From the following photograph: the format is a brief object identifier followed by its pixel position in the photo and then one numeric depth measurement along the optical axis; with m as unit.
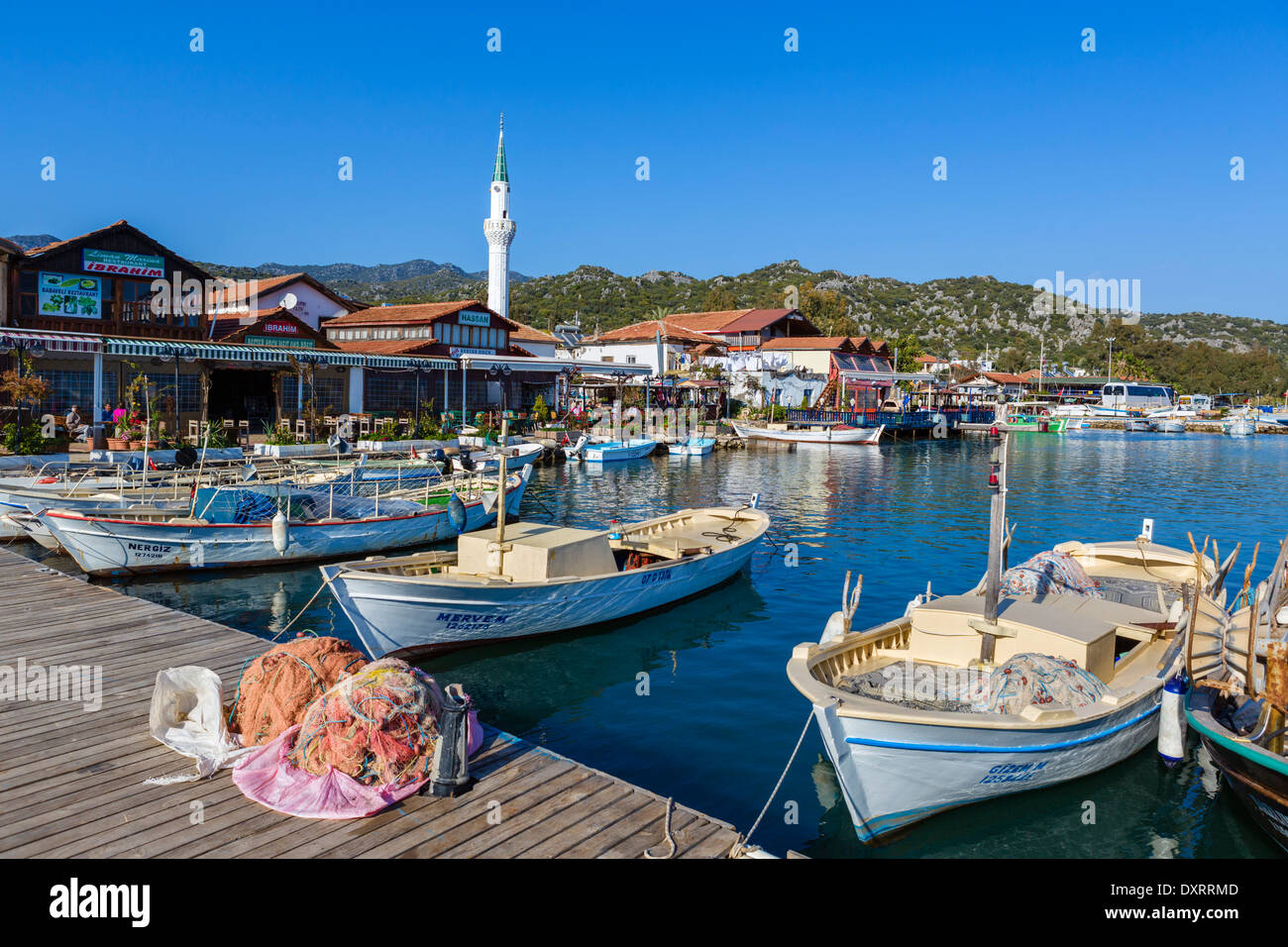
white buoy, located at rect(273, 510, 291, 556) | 19.56
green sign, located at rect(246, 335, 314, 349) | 41.00
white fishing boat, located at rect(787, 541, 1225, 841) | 8.50
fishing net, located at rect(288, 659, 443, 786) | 7.63
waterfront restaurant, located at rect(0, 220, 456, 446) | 34.22
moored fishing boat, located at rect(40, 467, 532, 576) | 18.91
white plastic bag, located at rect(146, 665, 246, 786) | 8.32
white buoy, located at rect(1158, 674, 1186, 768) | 9.95
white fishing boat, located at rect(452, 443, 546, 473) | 31.18
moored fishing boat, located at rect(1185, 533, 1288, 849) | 8.06
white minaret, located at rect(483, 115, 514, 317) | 68.06
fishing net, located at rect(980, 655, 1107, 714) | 9.30
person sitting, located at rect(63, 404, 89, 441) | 32.34
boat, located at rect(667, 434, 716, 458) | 55.22
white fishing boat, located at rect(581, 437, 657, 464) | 48.06
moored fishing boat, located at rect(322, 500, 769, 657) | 13.43
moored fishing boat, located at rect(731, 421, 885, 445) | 66.00
